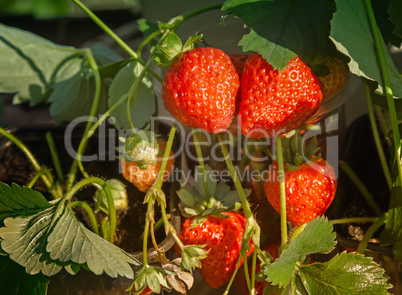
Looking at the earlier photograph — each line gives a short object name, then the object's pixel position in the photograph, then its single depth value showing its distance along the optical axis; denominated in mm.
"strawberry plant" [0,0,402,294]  397
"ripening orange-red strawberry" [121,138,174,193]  456
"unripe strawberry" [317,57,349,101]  423
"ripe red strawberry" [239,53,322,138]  405
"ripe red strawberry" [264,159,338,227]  427
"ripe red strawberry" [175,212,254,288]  437
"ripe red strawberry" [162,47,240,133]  403
